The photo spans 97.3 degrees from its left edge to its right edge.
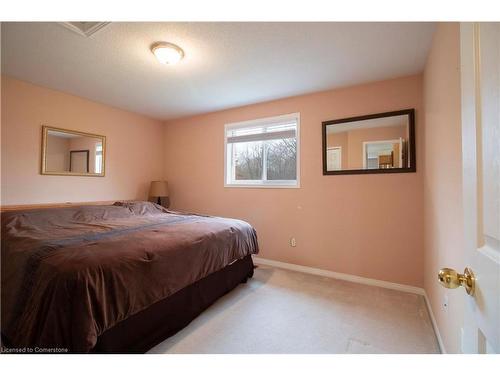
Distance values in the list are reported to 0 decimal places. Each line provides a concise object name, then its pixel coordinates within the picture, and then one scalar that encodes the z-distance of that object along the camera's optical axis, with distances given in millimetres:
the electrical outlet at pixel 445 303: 1409
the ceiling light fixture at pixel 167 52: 1835
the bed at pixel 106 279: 1118
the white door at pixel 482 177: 487
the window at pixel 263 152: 3053
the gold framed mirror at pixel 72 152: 2693
